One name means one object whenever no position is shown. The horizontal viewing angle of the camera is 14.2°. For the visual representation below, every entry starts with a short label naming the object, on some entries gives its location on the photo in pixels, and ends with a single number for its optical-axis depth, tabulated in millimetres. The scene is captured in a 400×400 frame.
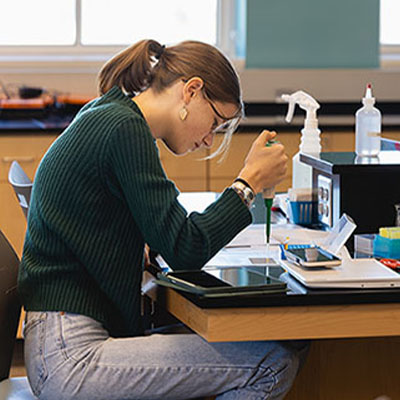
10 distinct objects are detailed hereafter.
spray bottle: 3630
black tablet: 2765
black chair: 3010
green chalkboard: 5632
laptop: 2802
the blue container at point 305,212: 3490
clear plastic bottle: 3495
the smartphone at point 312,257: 2886
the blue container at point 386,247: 3047
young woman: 2860
